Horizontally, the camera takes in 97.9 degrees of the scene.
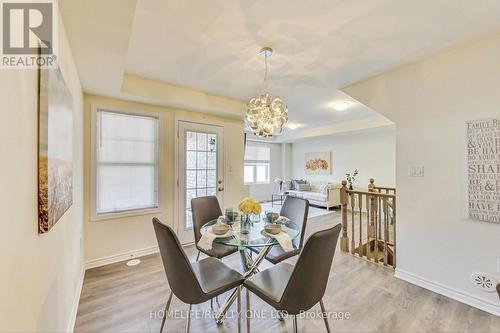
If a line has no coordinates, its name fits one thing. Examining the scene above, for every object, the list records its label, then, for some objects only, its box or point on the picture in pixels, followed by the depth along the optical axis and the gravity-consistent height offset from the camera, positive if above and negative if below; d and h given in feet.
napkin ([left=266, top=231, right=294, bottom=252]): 5.59 -1.92
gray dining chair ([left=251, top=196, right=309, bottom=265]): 7.13 -1.91
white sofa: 20.13 -2.70
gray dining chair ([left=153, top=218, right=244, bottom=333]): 4.43 -2.47
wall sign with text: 6.35 -0.02
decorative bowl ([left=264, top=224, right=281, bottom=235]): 6.08 -1.75
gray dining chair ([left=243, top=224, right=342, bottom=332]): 4.17 -2.30
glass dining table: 5.59 -1.95
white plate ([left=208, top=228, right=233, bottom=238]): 5.98 -1.88
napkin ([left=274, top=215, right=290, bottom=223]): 7.43 -1.83
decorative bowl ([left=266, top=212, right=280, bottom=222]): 7.52 -1.73
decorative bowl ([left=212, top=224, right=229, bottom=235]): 6.12 -1.77
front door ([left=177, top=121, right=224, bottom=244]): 11.39 -0.01
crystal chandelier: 7.43 +1.84
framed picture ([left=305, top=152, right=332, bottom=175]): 23.33 +0.43
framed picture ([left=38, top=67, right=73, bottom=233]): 3.11 +0.31
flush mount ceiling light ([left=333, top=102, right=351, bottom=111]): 12.77 +3.70
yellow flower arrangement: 6.53 -1.22
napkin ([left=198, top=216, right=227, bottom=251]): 5.80 -1.97
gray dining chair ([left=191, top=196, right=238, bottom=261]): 7.46 -1.89
